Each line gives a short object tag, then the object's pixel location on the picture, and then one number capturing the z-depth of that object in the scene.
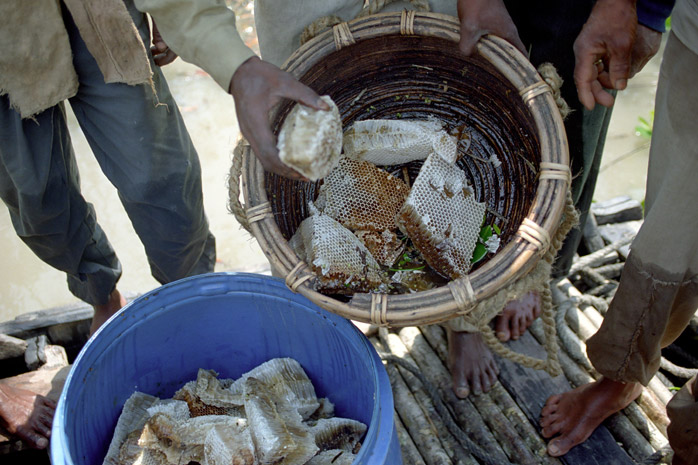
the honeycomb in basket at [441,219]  1.60
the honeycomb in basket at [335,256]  1.47
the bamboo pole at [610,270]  2.47
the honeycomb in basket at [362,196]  1.79
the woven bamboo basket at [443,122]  1.36
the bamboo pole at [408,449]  1.89
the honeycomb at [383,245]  1.73
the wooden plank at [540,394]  1.89
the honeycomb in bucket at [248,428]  1.50
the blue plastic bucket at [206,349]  1.53
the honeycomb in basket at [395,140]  1.78
